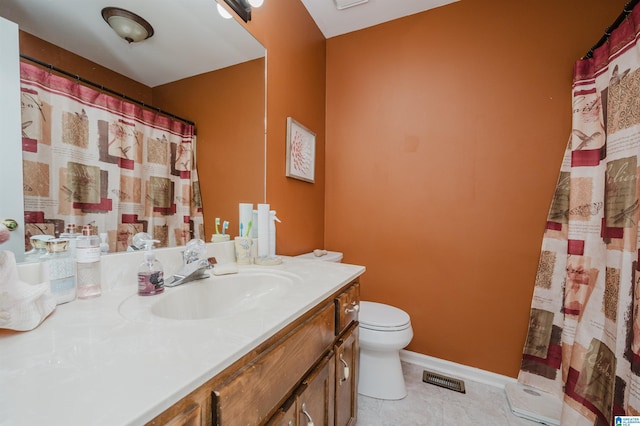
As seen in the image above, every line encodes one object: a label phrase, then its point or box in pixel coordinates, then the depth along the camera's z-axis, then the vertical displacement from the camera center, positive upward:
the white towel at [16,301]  0.49 -0.19
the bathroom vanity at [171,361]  0.33 -0.25
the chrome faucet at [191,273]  0.82 -0.23
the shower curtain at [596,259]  1.00 -0.24
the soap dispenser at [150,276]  0.72 -0.20
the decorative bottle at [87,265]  0.66 -0.16
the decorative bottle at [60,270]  0.62 -0.16
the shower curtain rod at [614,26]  1.07 +0.81
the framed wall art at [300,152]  1.57 +0.35
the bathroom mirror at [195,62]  0.70 +0.47
